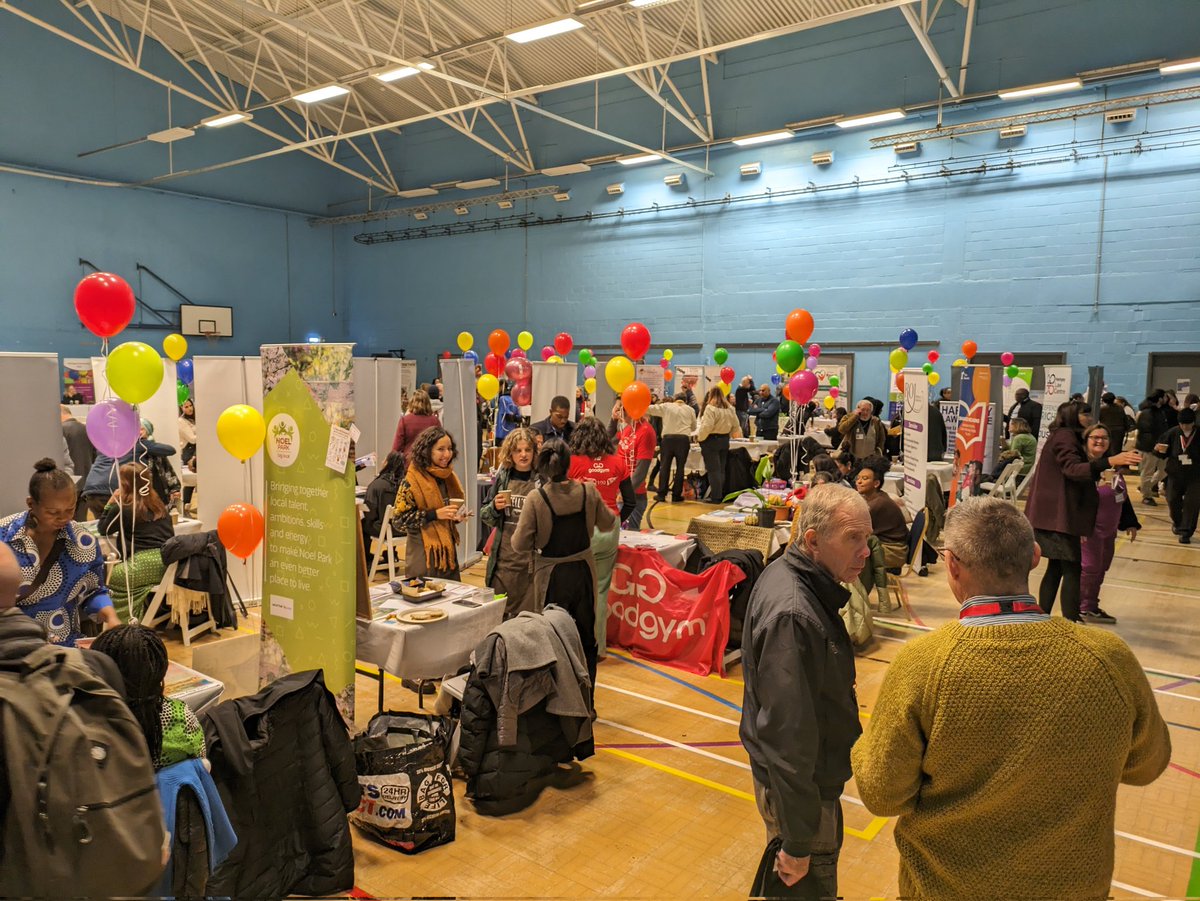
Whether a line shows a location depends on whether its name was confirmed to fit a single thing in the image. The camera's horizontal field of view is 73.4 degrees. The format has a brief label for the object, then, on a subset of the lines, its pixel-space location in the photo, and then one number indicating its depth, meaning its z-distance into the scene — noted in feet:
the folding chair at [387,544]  21.33
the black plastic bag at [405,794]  10.07
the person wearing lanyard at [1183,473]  27.35
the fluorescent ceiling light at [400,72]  34.22
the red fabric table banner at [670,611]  16.35
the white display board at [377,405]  26.58
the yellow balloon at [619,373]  25.73
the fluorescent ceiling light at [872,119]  41.01
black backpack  4.37
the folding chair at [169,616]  16.84
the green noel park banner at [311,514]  11.38
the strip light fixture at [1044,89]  36.99
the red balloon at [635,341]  26.89
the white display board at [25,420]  13.97
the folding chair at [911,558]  20.88
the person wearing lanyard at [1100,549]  18.71
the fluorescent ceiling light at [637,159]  49.49
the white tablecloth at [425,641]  11.65
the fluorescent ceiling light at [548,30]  29.60
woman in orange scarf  15.16
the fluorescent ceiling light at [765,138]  45.78
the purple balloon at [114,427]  13.24
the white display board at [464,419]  23.41
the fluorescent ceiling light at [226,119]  43.04
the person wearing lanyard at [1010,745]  4.47
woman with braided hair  6.72
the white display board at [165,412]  23.54
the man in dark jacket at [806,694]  6.13
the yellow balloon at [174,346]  22.50
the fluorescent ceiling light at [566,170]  54.39
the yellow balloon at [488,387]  26.53
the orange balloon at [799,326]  24.93
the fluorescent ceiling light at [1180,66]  33.64
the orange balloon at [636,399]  24.27
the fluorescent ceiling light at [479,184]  59.77
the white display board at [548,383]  29.63
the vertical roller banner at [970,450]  26.73
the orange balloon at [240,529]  13.78
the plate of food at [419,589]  12.81
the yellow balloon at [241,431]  13.65
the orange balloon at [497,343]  29.94
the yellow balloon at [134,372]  12.49
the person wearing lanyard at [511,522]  14.07
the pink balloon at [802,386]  24.09
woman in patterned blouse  9.34
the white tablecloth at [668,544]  17.66
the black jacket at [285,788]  8.45
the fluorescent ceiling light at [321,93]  36.35
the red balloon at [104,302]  12.79
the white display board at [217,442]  19.83
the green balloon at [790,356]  23.59
